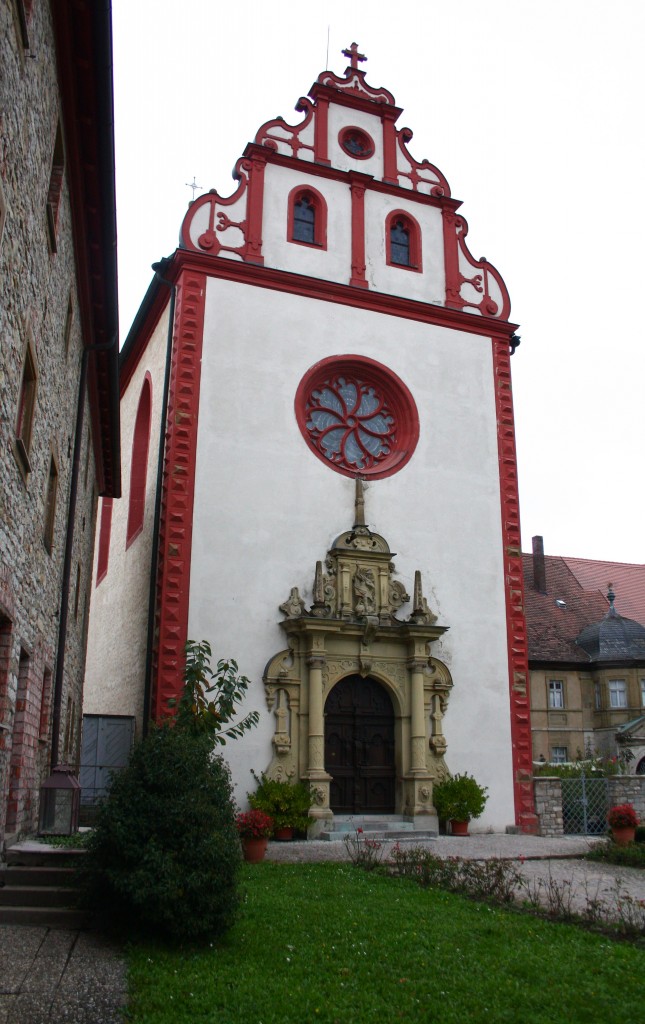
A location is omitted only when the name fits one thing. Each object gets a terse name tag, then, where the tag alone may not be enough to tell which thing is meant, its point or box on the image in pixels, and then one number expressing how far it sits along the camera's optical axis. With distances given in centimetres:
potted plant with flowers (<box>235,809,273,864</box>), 1313
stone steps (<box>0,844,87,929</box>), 767
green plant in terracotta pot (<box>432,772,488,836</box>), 1683
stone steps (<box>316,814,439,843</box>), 1608
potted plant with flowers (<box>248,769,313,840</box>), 1544
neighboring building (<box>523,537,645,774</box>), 3130
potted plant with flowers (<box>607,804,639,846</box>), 1500
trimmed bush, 721
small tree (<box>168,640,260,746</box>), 1312
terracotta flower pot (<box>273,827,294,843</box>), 1549
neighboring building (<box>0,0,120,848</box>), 756
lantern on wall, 1100
